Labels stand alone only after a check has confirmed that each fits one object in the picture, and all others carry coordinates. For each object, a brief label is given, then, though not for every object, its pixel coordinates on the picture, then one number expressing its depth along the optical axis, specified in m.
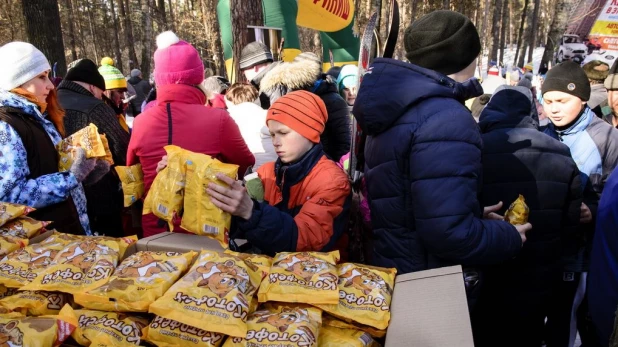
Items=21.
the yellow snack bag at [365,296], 1.35
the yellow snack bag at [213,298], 1.26
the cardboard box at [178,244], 1.73
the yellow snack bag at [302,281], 1.36
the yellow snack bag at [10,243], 1.66
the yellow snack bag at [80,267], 1.46
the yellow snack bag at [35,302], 1.41
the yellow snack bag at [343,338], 1.32
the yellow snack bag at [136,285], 1.35
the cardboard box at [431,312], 1.24
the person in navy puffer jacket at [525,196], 2.26
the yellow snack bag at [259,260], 1.53
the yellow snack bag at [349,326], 1.36
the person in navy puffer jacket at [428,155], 1.60
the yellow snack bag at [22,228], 1.79
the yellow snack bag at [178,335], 1.28
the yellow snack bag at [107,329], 1.29
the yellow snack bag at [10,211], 1.79
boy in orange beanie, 1.80
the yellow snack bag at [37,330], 1.18
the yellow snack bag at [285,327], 1.24
